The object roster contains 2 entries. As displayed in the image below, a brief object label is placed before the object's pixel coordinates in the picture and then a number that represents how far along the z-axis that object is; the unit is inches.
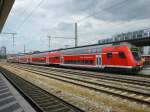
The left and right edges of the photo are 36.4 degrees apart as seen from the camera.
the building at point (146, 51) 2729.3
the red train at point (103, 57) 876.9
